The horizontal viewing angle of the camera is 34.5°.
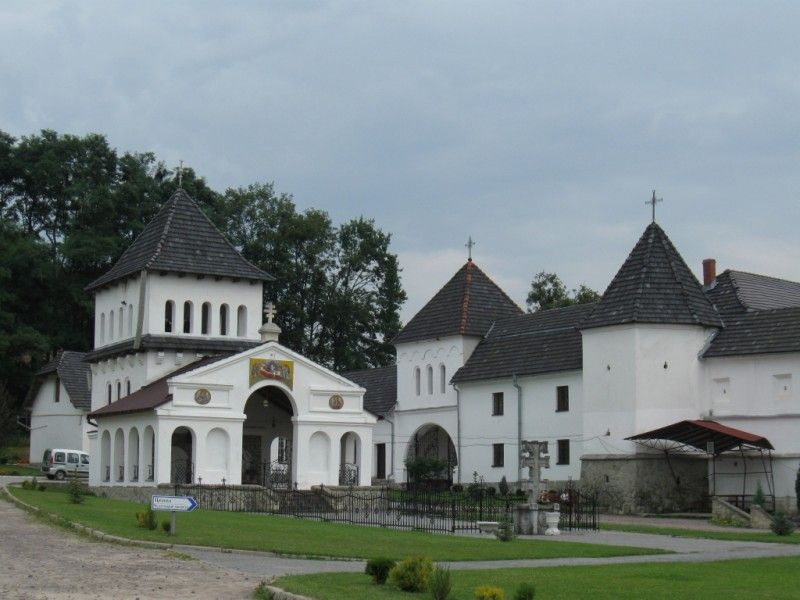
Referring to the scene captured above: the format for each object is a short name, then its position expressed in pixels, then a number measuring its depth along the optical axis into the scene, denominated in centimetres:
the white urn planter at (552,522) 3353
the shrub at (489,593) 1537
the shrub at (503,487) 5235
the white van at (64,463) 6181
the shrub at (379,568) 1873
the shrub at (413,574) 1780
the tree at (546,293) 8175
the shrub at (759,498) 4134
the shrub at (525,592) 1550
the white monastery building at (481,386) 4475
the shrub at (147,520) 2814
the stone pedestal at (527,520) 3334
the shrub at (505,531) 3017
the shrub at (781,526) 3438
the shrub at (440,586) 1655
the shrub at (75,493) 3772
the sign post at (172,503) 2623
